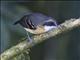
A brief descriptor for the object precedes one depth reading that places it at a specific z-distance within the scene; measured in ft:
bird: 10.52
